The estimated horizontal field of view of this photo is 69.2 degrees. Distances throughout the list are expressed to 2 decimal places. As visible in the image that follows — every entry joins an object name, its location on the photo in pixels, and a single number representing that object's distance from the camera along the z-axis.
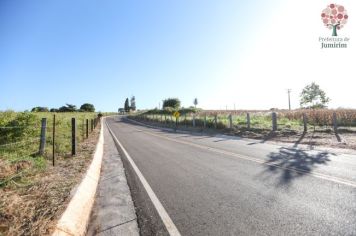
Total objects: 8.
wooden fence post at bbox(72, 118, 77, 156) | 10.30
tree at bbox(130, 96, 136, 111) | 152.50
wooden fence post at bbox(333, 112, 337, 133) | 16.03
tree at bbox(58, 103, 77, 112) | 82.44
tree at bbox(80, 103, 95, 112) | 121.25
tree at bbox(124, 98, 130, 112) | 152.40
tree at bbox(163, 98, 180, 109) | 103.90
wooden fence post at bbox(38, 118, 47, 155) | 8.61
